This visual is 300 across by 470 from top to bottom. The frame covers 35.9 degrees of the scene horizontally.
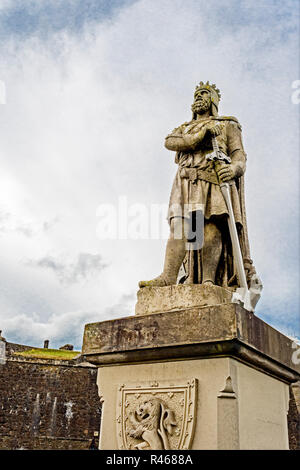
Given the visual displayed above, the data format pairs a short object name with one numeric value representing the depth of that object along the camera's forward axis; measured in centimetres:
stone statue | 420
